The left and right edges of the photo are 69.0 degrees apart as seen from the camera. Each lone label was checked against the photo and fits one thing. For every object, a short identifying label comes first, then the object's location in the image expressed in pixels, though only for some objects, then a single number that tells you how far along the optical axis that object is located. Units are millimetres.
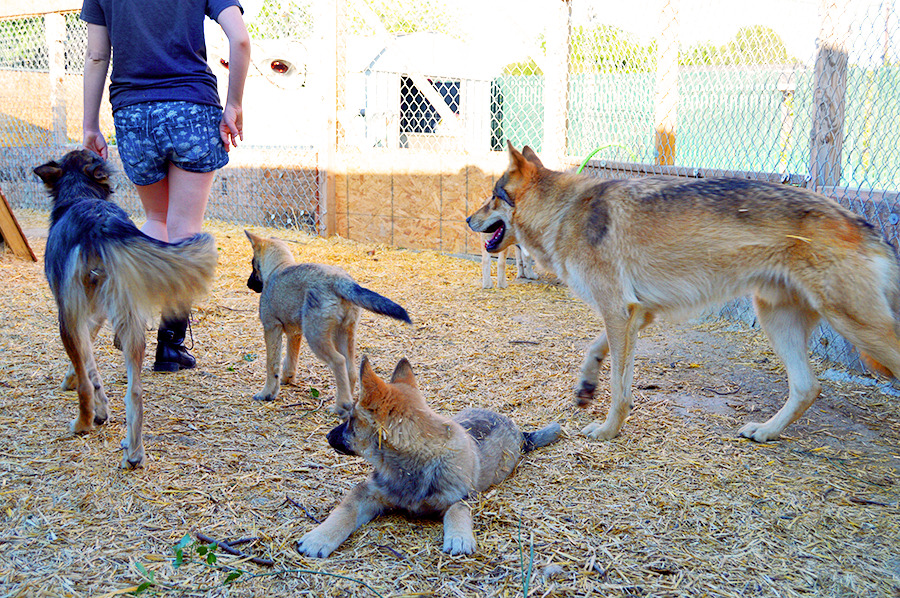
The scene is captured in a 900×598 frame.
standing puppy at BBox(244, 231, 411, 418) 3875
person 3797
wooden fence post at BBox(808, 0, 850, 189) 5199
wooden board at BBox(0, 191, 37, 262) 7758
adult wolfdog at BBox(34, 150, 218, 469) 2977
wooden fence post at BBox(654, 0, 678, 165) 6766
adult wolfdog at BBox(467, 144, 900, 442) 3311
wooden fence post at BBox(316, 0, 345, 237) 9633
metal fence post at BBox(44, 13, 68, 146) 12305
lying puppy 2586
